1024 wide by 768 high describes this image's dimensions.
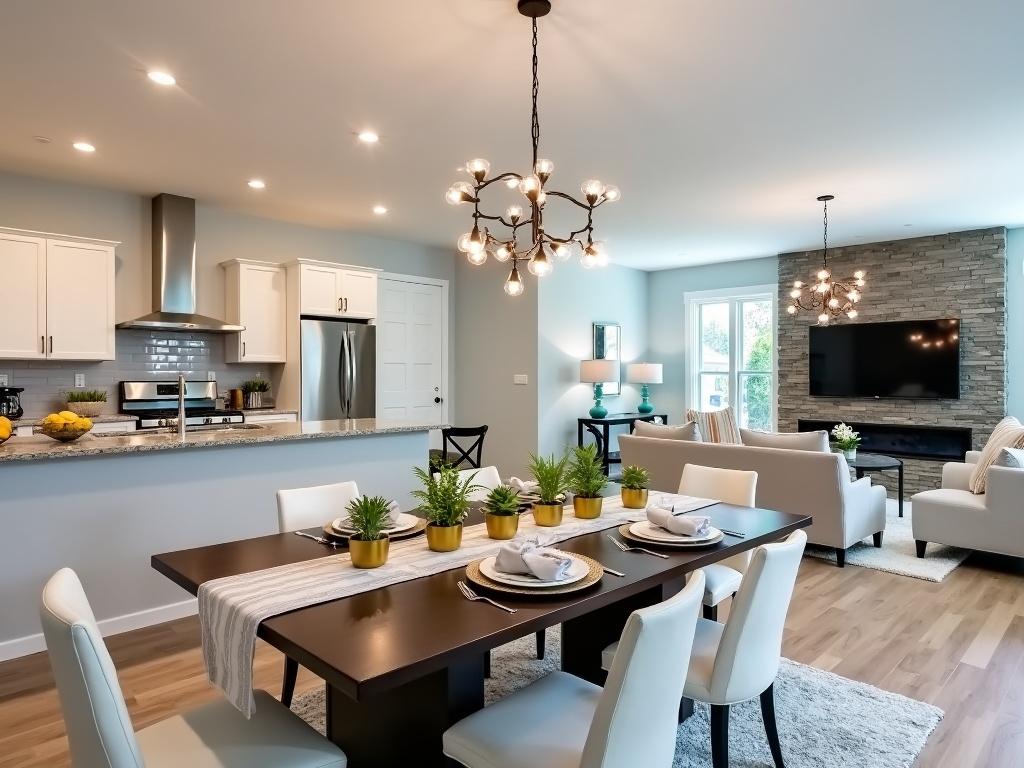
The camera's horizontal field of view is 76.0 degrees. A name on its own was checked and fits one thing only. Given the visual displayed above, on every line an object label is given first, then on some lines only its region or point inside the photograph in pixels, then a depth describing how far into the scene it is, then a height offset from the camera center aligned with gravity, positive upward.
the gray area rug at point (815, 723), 2.19 -1.24
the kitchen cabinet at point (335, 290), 5.71 +0.86
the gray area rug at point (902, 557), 4.14 -1.17
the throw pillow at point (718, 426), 5.77 -0.37
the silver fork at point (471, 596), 1.53 -0.51
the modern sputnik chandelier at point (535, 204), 2.53 +0.72
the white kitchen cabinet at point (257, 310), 5.53 +0.65
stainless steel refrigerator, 5.74 +0.14
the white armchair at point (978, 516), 3.98 -0.85
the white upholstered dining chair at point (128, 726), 1.22 -0.73
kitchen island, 2.84 -0.56
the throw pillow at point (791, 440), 4.34 -0.39
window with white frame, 8.00 +0.39
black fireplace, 6.54 -0.59
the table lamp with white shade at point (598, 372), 7.29 +0.14
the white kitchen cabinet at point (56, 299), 4.40 +0.60
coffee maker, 4.23 -0.12
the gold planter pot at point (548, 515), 2.23 -0.44
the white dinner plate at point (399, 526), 2.12 -0.47
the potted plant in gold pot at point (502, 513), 2.04 -0.40
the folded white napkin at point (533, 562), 1.61 -0.45
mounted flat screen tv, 6.60 +0.25
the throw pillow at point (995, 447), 4.31 -0.43
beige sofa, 4.19 -0.69
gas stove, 5.02 -0.18
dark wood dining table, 1.27 -0.52
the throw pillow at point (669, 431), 4.87 -0.36
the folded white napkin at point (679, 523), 2.05 -0.44
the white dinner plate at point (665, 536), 2.01 -0.48
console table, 7.38 -0.52
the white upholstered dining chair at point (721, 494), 2.59 -0.50
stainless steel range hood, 5.14 +0.95
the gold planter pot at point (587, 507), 2.35 -0.44
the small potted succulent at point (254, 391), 5.75 -0.06
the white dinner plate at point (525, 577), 1.60 -0.48
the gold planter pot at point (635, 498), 2.53 -0.44
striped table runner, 1.45 -0.50
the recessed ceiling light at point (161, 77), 3.07 +1.46
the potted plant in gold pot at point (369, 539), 1.77 -0.42
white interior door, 6.82 +0.36
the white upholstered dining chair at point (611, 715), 1.27 -0.74
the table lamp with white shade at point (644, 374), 7.97 +0.13
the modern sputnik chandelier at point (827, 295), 5.63 +0.89
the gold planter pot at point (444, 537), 1.91 -0.45
